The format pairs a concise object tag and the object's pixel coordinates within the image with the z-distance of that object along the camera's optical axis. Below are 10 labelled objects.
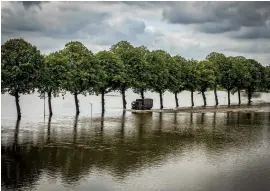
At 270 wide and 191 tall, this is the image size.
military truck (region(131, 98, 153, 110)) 92.06
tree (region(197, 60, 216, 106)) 106.12
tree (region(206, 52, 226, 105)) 114.66
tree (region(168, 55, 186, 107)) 97.99
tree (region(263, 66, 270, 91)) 135.15
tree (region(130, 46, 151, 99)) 88.81
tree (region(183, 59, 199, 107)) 104.15
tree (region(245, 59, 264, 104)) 125.16
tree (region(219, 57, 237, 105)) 116.88
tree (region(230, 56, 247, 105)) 119.25
